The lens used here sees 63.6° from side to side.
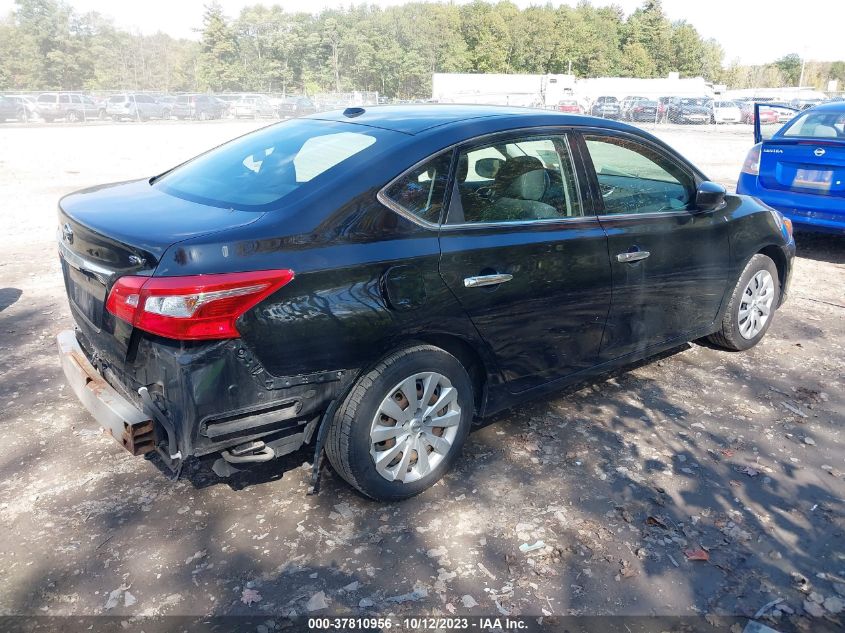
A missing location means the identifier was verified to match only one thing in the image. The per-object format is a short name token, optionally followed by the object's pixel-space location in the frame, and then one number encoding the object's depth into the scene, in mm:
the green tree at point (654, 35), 101250
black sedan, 2596
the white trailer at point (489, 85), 52156
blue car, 7102
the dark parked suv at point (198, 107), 36406
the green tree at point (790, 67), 111625
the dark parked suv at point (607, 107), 35988
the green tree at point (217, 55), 79062
